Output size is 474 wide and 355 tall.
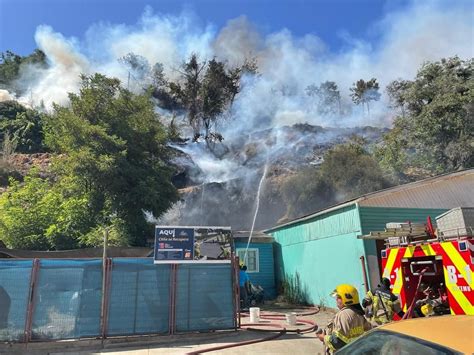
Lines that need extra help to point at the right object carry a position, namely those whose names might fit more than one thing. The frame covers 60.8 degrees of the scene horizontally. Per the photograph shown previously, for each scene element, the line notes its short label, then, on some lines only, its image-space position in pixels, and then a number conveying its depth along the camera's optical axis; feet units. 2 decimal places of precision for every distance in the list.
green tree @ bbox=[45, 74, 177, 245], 69.26
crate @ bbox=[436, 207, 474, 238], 19.39
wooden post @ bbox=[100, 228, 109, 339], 26.81
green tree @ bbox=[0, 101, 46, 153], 182.60
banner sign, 28.86
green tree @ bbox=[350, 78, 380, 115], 252.42
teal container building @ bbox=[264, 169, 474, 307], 39.93
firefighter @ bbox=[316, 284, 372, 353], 13.56
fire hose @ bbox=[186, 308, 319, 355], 25.02
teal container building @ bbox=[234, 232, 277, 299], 56.75
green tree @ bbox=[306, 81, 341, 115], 293.64
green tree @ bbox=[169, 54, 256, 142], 227.40
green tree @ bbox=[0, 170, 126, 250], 63.26
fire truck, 18.69
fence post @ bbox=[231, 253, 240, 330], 29.90
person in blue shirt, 42.98
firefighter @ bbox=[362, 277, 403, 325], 21.04
